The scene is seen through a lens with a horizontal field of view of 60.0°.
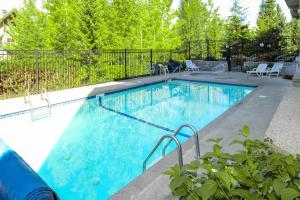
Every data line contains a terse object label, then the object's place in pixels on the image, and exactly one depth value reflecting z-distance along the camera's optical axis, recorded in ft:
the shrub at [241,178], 4.08
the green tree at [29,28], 50.67
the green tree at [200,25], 67.00
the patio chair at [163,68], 43.78
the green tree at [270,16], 87.17
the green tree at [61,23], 47.62
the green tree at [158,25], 53.72
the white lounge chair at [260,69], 42.59
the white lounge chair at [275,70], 41.86
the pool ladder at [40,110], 21.61
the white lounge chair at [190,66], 51.20
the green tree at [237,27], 79.10
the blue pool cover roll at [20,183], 6.04
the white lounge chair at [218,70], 46.71
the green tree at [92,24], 37.31
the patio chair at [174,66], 49.14
